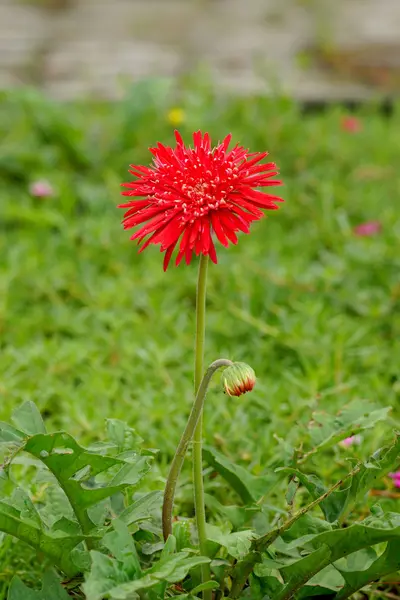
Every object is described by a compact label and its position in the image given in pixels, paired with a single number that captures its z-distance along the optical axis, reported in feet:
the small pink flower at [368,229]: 6.93
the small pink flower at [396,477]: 4.82
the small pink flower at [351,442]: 5.03
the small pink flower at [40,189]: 7.50
